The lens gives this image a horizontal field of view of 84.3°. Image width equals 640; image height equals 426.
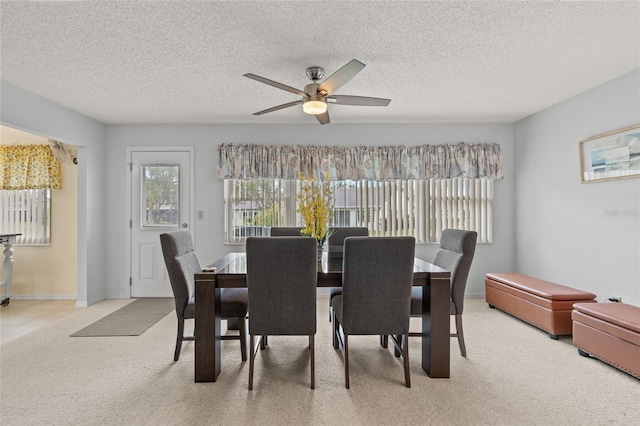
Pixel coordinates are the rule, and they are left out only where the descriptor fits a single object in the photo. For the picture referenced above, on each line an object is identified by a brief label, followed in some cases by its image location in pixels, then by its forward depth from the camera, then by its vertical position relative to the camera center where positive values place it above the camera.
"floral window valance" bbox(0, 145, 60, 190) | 4.86 +0.71
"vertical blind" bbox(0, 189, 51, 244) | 4.98 +0.05
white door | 4.98 +0.15
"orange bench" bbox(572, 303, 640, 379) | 2.43 -0.88
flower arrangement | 2.87 -0.01
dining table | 2.43 -0.68
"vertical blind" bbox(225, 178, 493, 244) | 4.98 +0.15
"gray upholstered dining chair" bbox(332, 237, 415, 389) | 2.29 -0.47
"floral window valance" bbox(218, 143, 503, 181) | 4.90 +0.76
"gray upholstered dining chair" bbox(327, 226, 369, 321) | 3.70 -0.19
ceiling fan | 2.49 +0.98
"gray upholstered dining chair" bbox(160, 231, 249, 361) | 2.63 -0.62
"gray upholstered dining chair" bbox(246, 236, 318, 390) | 2.25 -0.46
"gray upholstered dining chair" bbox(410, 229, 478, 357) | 2.76 -0.48
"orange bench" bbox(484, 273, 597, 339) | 3.26 -0.86
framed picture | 3.21 +0.57
